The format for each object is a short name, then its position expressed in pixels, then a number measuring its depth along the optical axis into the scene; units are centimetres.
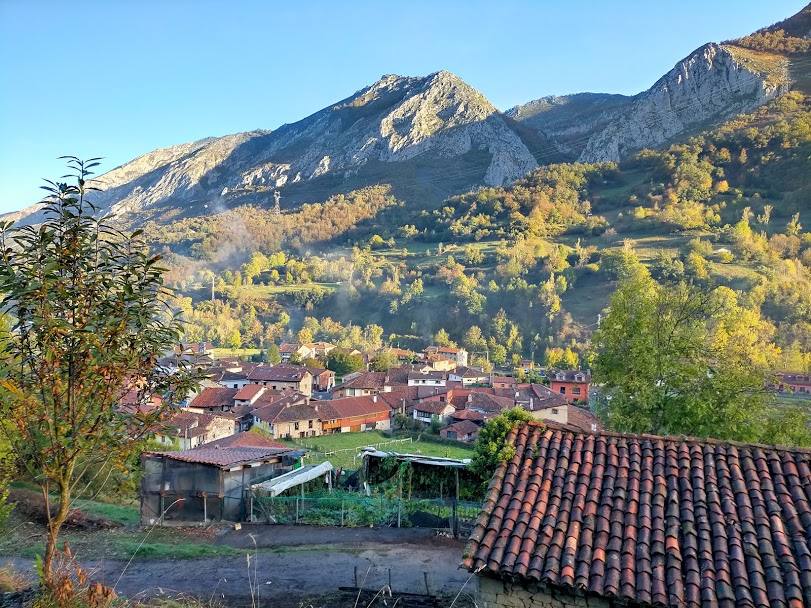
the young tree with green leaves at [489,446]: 1346
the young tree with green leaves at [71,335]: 454
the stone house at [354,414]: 4438
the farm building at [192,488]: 1595
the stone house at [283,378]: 5812
